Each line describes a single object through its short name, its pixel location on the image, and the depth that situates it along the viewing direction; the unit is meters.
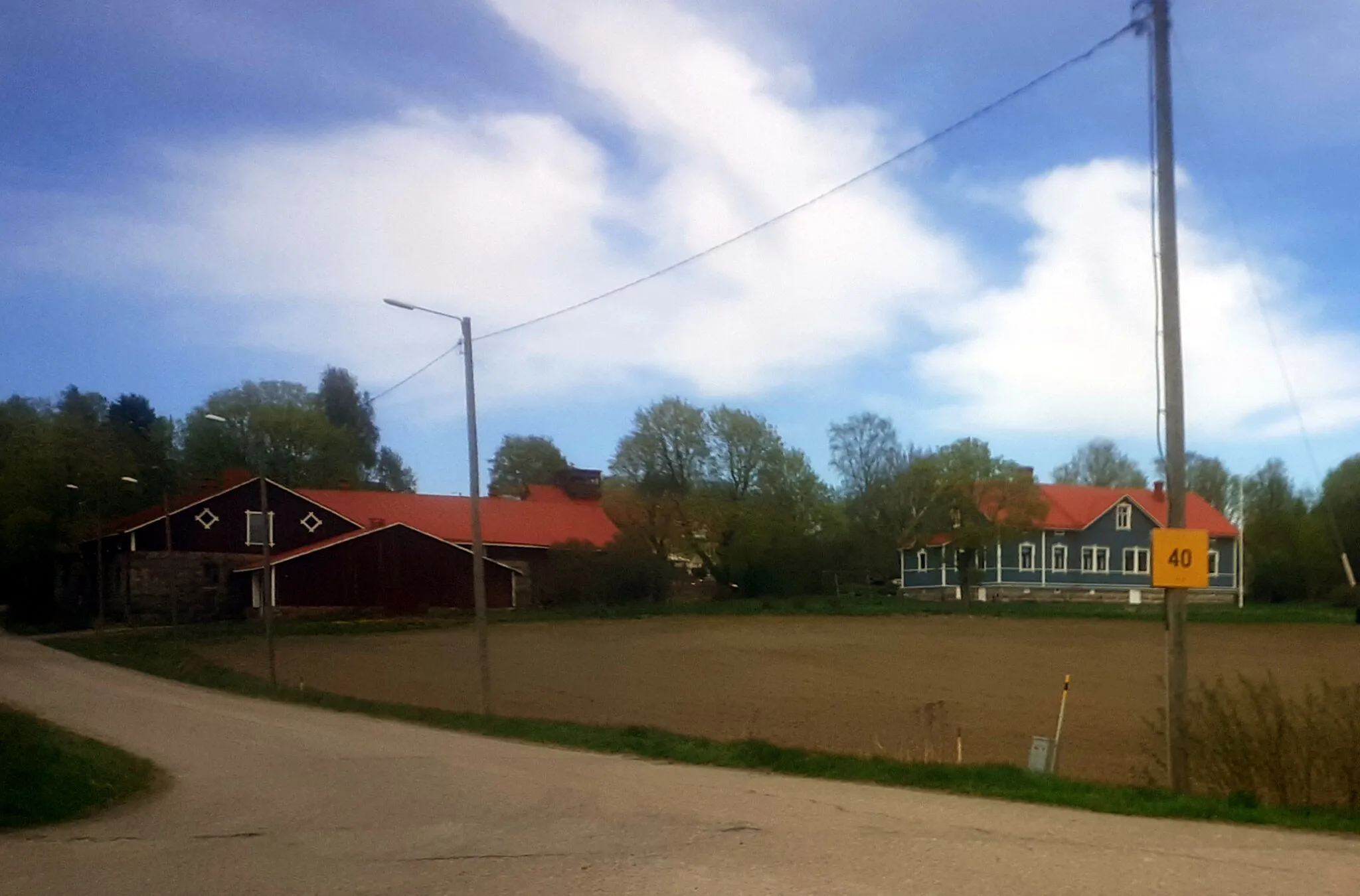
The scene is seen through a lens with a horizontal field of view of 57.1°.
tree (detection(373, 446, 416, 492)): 116.18
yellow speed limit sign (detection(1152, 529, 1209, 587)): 14.00
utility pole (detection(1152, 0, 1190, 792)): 14.19
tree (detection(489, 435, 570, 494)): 119.75
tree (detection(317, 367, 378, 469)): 114.00
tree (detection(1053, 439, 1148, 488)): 112.44
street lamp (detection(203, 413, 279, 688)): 35.07
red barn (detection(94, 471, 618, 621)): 64.44
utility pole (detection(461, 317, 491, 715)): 26.81
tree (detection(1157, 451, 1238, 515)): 97.62
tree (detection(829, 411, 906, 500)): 90.50
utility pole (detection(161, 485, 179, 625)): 58.00
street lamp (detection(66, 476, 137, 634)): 58.41
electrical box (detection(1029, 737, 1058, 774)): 15.60
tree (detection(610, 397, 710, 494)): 82.69
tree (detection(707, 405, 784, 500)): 83.31
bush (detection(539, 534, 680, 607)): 70.50
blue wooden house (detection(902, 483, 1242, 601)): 82.69
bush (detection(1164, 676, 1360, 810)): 12.64
